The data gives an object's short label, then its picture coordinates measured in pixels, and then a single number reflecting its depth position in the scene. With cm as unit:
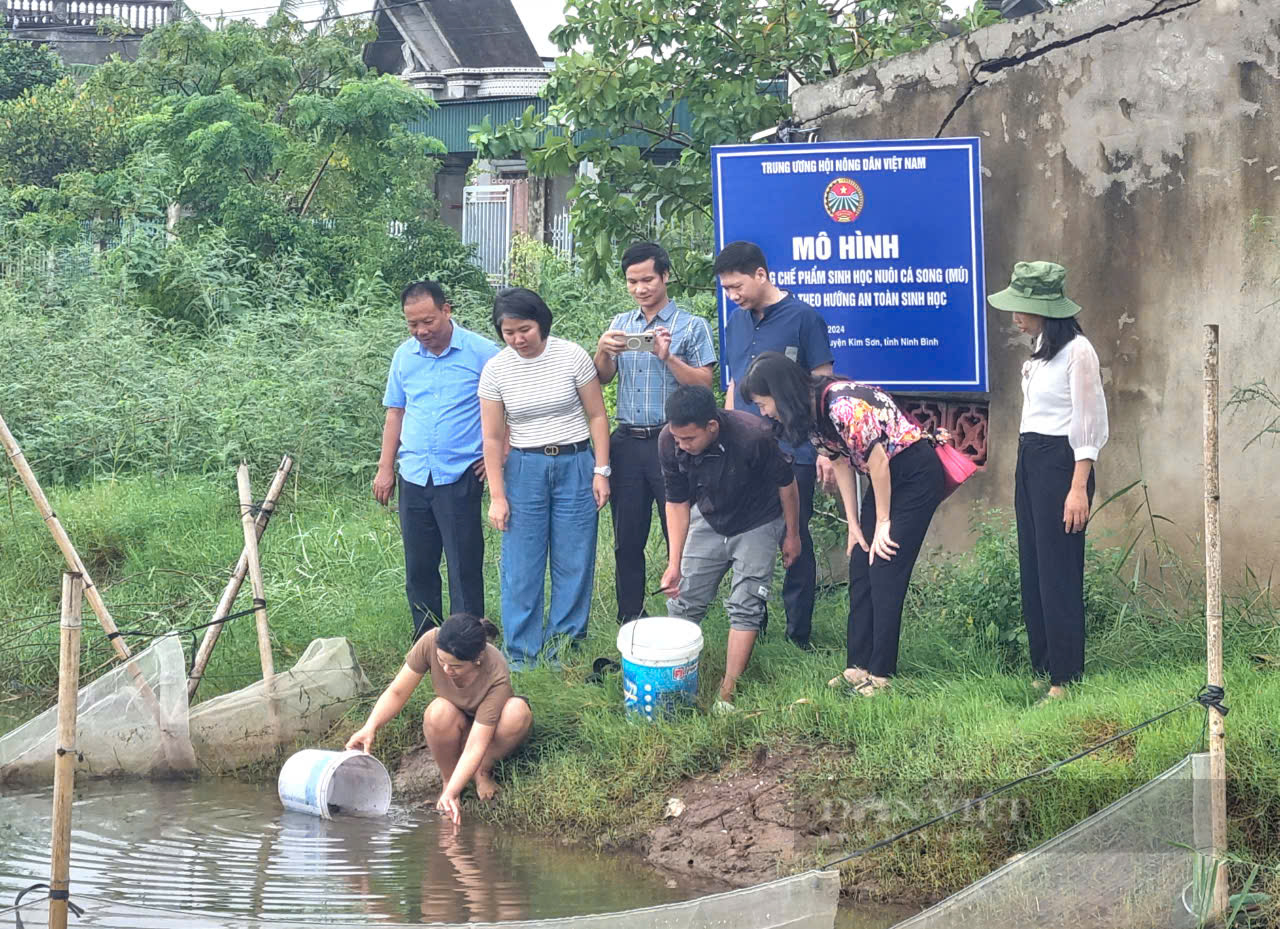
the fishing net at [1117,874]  432
